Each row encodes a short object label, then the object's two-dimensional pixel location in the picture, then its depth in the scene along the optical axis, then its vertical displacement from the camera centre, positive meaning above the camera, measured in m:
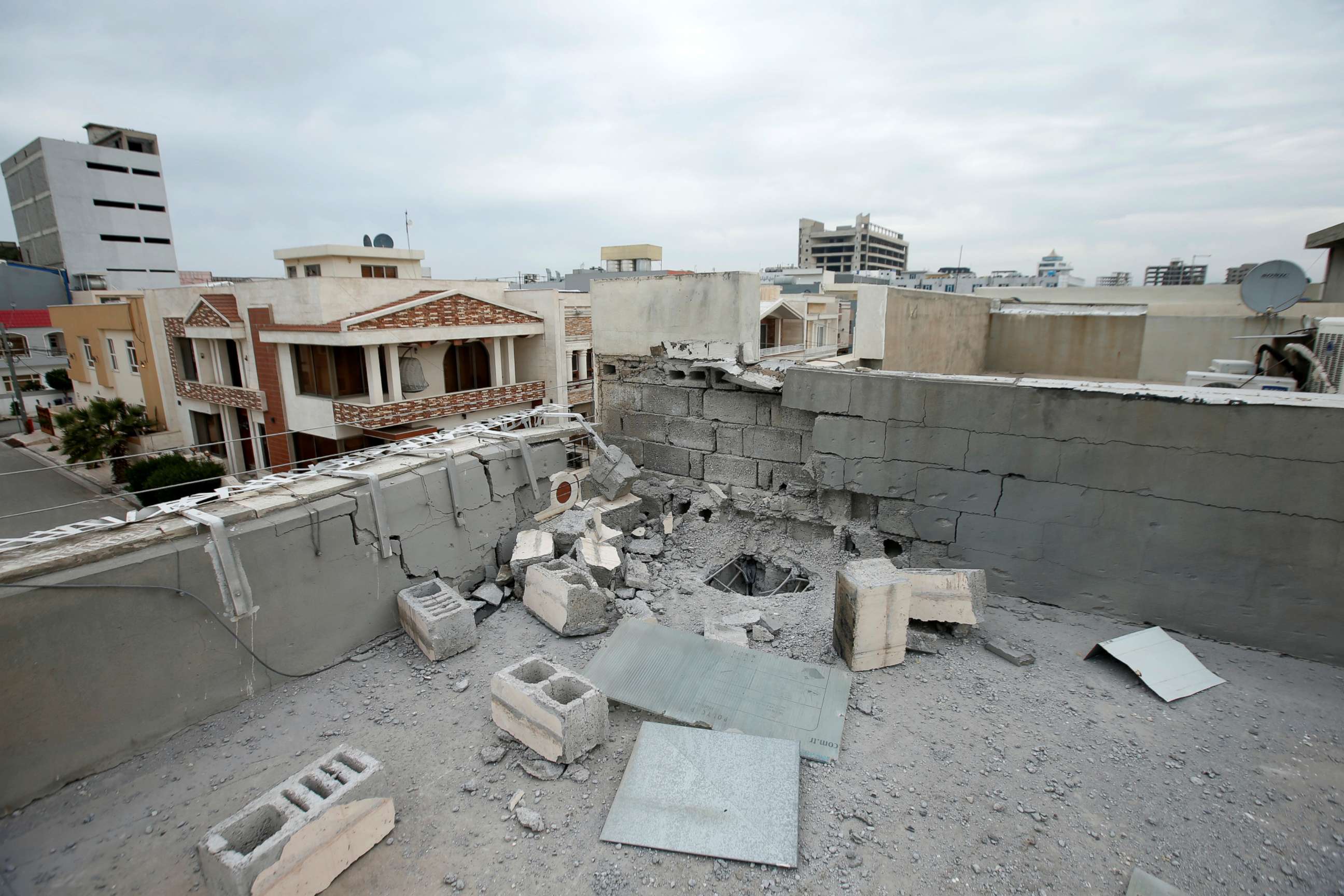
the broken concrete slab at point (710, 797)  2.70 -2.21
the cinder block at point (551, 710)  3.15 -2.02
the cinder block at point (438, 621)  4.09 -1.97
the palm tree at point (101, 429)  19.72 -3.08
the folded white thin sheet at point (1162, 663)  3.71 -2.17
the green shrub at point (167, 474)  17.59 -4.09
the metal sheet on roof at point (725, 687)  3.40 -2.15
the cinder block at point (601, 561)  4.79 -1.85
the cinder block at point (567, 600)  4.36 -1.96
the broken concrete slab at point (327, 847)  2.39 -2.13
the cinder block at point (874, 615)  3.85 -1.86
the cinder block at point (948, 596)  4.16 -1.85
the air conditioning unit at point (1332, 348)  5.21 -0.28
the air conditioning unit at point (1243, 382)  5.10 -0.55
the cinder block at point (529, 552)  4.82 -1.77
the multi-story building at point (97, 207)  37.50 +8.20
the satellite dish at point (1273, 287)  8.18 +0.41
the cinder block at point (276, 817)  2.33 -2.01
